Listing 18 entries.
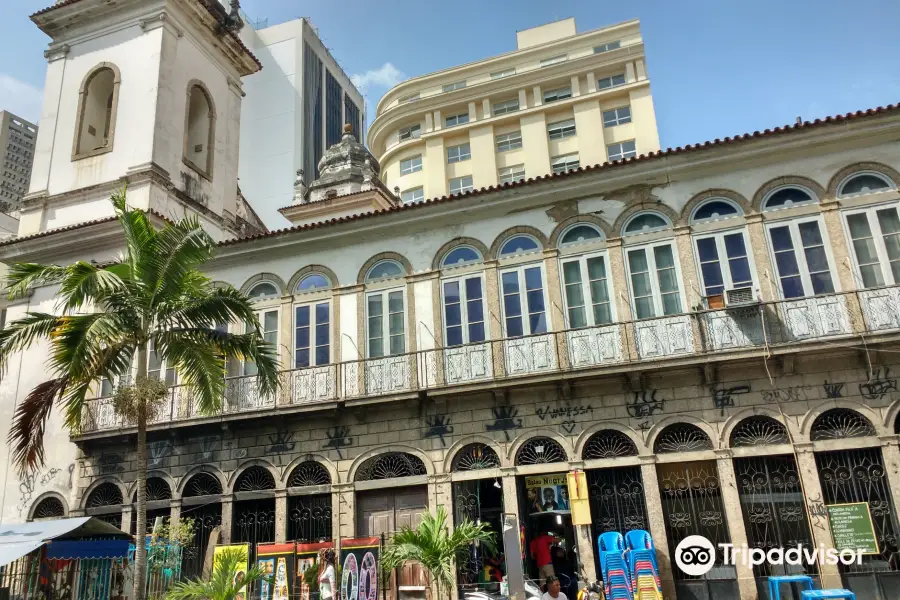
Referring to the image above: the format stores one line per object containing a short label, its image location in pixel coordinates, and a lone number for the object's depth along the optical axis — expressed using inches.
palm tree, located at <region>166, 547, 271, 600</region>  429.7
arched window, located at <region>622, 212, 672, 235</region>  583.8
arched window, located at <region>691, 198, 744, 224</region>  570.9
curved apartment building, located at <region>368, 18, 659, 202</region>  1395.2
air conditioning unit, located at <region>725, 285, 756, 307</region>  529.7
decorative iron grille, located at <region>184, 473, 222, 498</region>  627.5
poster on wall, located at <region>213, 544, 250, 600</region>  557.5
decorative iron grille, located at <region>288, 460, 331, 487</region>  605.0
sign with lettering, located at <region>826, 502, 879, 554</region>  474.9
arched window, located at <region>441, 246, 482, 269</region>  624.7
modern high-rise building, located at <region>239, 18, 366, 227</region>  2150.6
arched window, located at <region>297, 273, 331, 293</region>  659.4
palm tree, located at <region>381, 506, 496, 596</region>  492.1
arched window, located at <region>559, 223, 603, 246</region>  597.3
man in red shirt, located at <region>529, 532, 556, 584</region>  541.6
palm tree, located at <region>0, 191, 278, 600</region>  462.3
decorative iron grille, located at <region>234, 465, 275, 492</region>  616.7
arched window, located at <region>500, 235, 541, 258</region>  611.2
